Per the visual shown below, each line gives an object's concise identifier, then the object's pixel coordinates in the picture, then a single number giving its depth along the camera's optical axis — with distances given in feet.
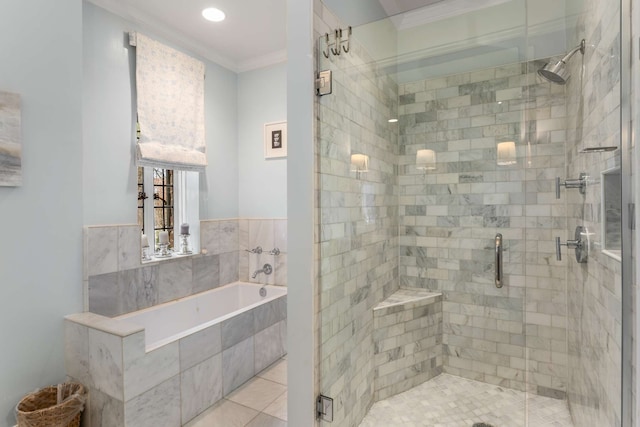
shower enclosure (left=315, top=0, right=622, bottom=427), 4.38
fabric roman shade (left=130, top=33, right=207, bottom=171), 8.61
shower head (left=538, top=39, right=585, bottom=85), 4.83
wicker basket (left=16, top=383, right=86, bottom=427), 5.21
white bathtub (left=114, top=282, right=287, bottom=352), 8.45
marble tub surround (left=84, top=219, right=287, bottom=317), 7.49
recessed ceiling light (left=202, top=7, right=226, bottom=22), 8.58
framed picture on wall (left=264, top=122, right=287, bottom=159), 11.18
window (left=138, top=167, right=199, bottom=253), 9.83
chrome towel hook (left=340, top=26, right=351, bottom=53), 5.90
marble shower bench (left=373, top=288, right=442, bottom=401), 6.86
